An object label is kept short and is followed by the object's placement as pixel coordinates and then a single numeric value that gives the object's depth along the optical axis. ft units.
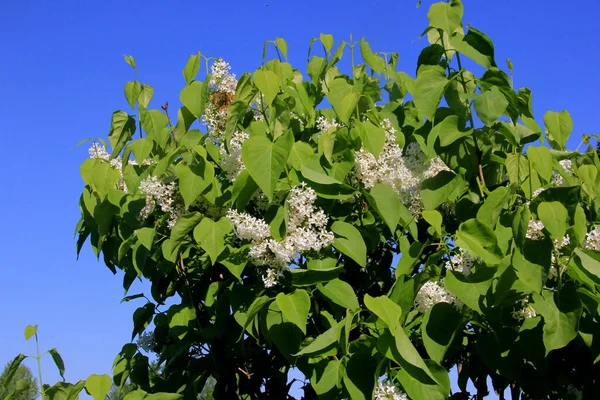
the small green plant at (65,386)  7.80
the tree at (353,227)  6.75
